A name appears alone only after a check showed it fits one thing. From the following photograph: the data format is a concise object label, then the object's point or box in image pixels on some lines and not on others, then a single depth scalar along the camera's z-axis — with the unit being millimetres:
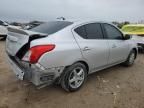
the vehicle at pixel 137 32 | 4907
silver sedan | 1958
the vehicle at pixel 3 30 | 7272
